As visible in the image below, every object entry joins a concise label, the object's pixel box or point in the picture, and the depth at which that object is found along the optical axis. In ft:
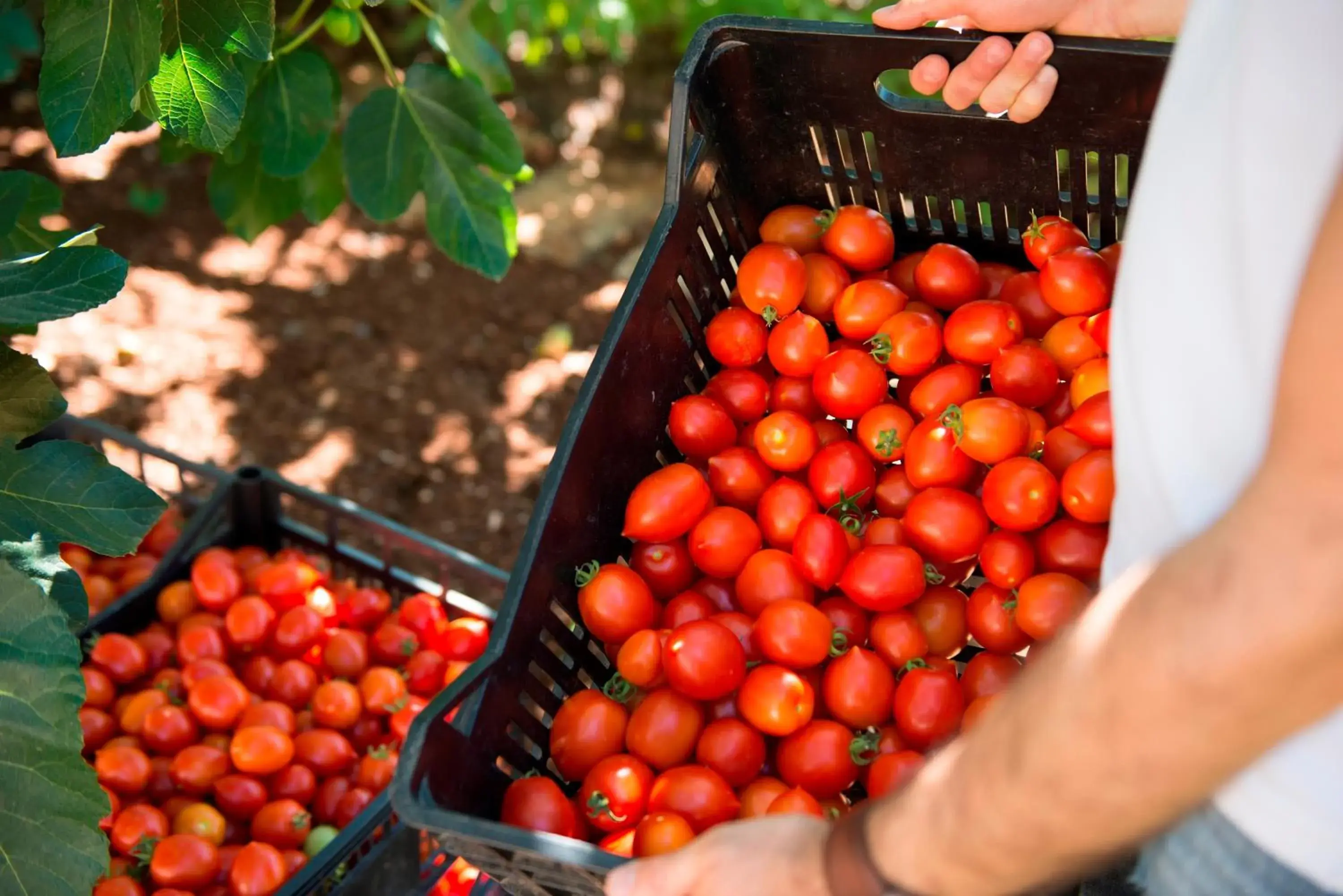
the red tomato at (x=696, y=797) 4.26
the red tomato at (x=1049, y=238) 5.21
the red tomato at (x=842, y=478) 5.23
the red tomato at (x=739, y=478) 5.28
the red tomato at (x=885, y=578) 4.79
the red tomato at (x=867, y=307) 5.39
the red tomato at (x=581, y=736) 4.57
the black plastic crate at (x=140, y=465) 6.85
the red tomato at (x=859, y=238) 5.49
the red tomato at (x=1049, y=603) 4.39
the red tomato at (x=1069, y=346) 5.22
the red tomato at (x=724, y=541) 5.08
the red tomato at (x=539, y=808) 4.16
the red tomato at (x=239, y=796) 6.11
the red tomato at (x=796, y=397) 5.52
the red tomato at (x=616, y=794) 4.35
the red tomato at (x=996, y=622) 4.68
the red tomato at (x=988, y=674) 4.56
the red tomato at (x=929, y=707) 4.47
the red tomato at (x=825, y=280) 5.56
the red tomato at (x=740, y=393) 5.50
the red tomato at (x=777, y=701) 4.58
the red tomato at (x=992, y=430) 4.89
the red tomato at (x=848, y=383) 5.25
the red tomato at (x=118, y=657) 6.45
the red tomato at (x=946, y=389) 5.19
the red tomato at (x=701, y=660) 4.56
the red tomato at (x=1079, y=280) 5.04
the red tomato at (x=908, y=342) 5.28
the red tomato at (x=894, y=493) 5.27
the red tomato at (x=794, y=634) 4.68
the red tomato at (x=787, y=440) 5.23
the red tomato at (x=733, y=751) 4.59
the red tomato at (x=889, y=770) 4.28
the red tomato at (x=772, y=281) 5.35
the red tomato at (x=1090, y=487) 4.52
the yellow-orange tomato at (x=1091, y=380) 4.97
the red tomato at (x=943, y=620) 4.98
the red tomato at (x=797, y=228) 5.62
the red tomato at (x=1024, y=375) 5.10
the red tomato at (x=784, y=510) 5.14
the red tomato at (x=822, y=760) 4.53
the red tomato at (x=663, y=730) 4.58
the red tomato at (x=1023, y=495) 4.75
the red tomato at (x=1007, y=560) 4.72
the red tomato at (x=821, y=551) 4.91
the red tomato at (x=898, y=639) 4.80
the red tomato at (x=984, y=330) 5.21
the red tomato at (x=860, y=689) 4.68
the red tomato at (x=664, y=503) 4.93
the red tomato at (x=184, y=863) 5.59
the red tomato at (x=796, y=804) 4.15
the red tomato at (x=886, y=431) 5.25
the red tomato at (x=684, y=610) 5.02
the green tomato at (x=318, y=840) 5.98
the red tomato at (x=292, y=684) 6.59
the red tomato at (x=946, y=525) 4.91
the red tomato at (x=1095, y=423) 4.71
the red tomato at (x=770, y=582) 4.95
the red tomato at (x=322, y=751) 6.31
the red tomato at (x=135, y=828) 5.73
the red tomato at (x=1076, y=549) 4.65
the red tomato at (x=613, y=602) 4.75
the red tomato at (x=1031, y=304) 5.42
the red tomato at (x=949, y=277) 5.41
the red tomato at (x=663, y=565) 5.14
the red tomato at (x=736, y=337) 5.41
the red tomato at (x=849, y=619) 4.99
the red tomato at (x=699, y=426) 5.19
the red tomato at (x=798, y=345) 5.37
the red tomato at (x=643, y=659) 4.75
